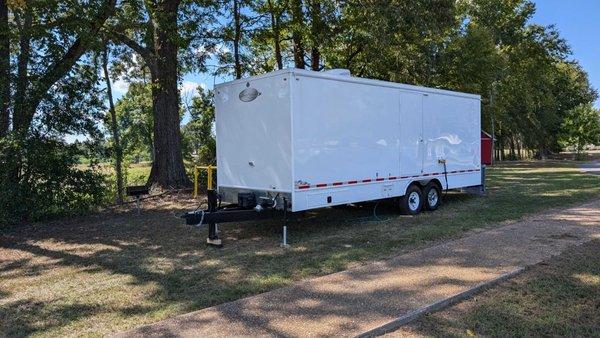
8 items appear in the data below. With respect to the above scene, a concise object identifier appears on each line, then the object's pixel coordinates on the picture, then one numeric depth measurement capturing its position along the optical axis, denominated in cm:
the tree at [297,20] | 1859
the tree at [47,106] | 1018
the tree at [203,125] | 2128
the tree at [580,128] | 5153
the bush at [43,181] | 989
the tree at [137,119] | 3142
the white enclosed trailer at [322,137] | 830
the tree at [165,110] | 1463
